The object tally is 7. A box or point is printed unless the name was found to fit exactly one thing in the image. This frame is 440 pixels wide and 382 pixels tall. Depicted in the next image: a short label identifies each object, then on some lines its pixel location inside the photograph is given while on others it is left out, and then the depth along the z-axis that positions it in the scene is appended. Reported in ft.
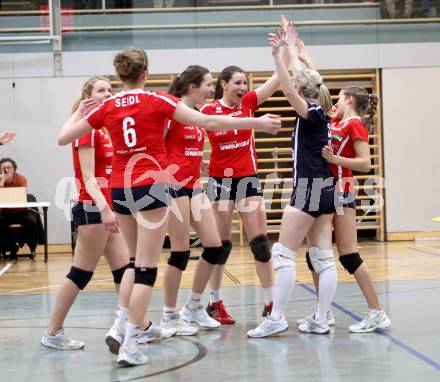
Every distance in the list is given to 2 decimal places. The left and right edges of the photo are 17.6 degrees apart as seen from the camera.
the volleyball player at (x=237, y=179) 32.51
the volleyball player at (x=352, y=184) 29.55
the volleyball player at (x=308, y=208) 28.53
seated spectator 65.34
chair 65.29
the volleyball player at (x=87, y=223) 27.16
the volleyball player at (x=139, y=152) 24.12
